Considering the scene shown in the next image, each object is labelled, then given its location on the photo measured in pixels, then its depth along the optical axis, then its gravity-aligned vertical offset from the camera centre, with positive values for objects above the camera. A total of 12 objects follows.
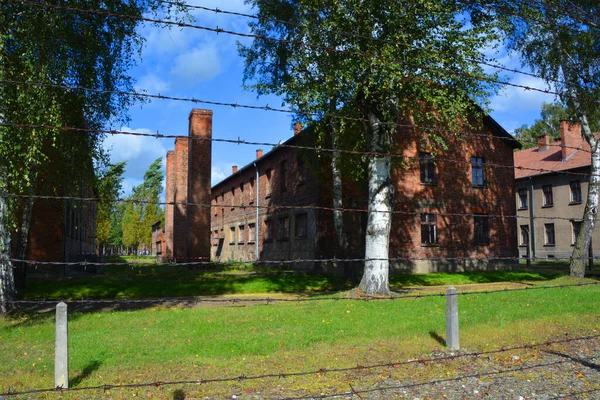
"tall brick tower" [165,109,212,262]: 28.95 +3.23
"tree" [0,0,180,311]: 11.37 +4.11
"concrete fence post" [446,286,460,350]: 8.27 -1.35
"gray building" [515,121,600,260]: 38.91 +3.60
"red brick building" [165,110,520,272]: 25.62 +2.13
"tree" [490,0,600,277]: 20.59 +7.35
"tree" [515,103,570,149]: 57.06 +13.39
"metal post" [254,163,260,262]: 34.22 +1.16
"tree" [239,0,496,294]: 14.46 +4.92
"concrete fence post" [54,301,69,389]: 6.11 -1.24
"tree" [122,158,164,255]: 60.66 +3.88
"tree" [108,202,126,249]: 83.25 +2.27
